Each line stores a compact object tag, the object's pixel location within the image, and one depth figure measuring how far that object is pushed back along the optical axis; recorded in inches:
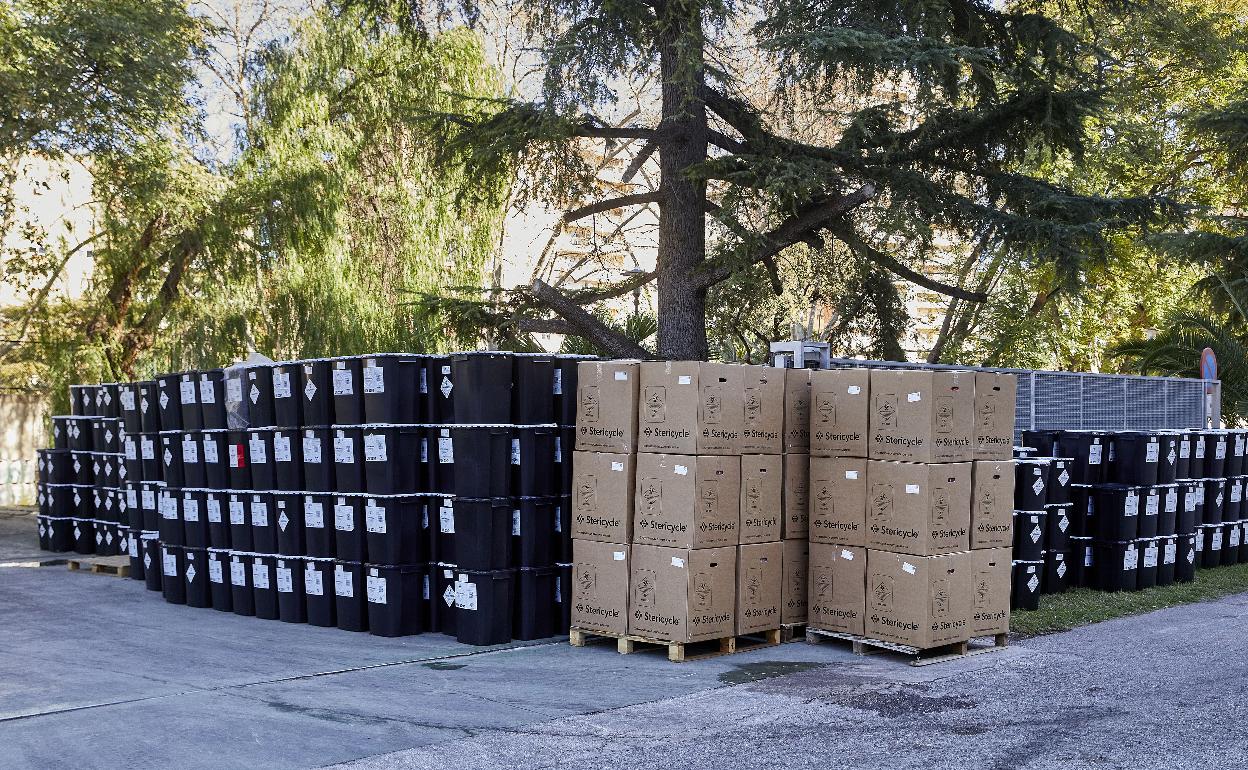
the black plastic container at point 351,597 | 373.1
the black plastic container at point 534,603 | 352.5
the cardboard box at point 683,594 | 322.3
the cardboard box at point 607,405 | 338.3
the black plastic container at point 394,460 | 362.9
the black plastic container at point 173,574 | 435.8
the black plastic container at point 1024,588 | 411.2
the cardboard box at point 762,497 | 338.3
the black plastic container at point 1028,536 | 414.6
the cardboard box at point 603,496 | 335.6
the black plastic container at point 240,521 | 409.1
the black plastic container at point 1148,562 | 472.7
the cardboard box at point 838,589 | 338.3
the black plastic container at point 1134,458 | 471.5
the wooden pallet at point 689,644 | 325.7
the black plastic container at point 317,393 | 382.9
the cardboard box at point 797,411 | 353.4
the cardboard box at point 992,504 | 339.0
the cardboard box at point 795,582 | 351.6
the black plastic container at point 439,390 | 364.2
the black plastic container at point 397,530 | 363.3
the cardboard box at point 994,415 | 340.8
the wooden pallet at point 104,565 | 518.9
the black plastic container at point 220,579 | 418.9
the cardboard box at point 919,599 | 324.5
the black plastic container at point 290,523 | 392.5
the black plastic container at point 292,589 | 391.9
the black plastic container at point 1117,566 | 463.5
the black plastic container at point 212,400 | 423.8
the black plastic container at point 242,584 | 410.3
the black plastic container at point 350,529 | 372.8
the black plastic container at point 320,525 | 382.6
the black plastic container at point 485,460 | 348.5
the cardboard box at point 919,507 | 325.4
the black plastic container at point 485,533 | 347.6
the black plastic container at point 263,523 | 400.8
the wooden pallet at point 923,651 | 327.9
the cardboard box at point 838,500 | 339.3
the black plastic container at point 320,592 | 382.6
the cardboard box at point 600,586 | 335.0
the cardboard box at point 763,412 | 339.3
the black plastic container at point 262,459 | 401.7
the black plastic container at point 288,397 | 393.7
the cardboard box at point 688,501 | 324.2
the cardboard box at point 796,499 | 352.2
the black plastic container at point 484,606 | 346.6
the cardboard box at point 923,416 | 327.0
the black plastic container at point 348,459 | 371.9
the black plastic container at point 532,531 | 351.3
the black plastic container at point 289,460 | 392.5
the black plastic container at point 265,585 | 400.8
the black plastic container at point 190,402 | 433.1
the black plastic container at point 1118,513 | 464.8
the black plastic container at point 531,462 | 351.9
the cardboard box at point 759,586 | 337.1
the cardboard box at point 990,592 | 339.6
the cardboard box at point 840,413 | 339.9
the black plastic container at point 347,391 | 373.1
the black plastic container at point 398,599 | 362.3
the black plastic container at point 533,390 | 354.3
